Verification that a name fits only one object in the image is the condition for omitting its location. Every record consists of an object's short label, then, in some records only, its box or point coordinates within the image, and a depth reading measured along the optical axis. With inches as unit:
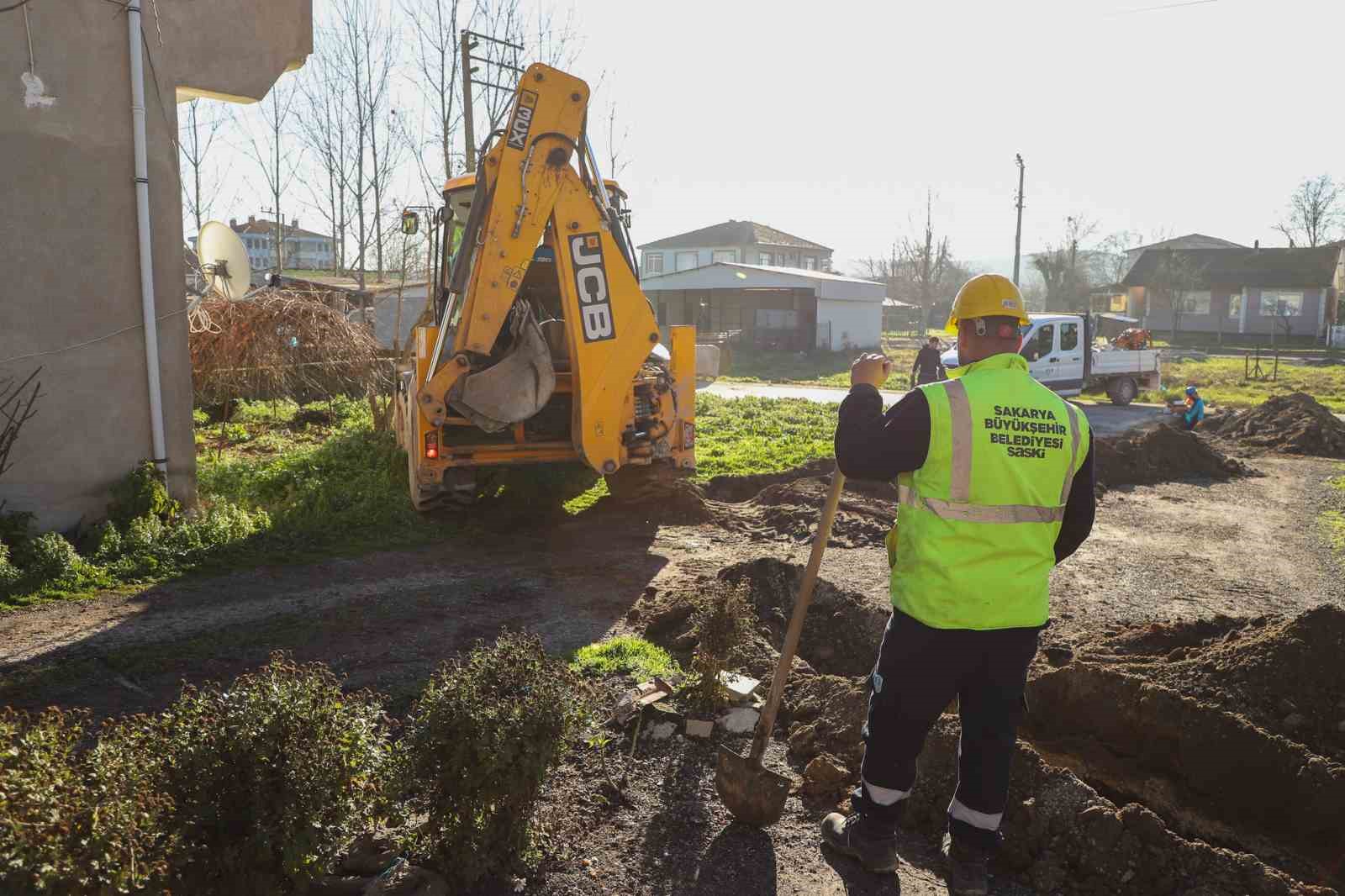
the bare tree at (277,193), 1185.5
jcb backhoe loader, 297.7
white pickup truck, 828.6
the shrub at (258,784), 109.3
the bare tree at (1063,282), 2442.2
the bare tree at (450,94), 786.8
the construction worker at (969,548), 133.1
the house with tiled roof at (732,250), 2657.5
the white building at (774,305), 1534.2
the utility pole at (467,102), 689.0
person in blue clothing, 687.7
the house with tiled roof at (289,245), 2000.0
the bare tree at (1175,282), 2068.2
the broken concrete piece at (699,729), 180.1
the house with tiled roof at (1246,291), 2028.8
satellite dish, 386.6
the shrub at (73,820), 89.7
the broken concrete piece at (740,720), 182.9
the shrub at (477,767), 126.1
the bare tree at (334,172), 1045.2
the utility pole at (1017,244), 1669.5
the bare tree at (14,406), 290.7
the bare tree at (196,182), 1136.2
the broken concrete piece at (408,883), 123.6
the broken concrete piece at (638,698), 186.2
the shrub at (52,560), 270.8
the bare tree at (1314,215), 2701.8
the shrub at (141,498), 310.0
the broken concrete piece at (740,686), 190.7
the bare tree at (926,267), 2293.3
